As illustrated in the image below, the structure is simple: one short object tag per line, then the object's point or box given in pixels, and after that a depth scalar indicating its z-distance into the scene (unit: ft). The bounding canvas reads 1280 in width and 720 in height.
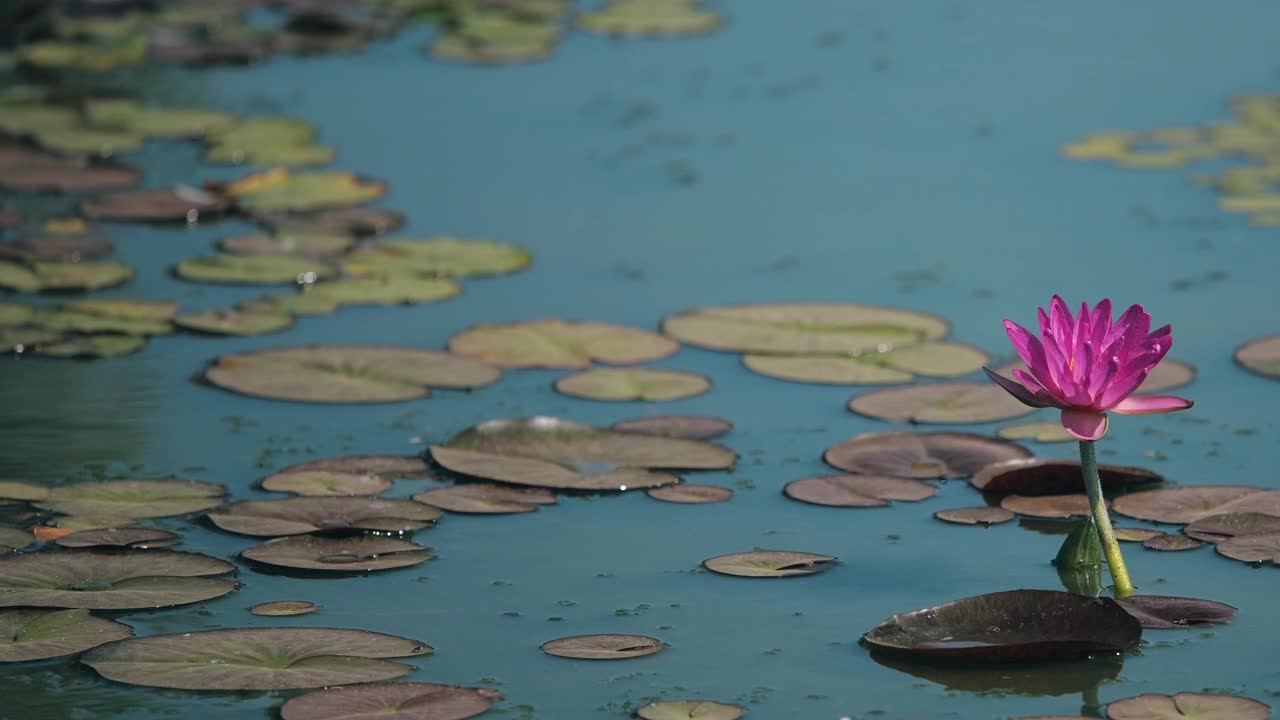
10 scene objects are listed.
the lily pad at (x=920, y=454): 24.97
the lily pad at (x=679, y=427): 26.68
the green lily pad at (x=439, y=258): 35.63
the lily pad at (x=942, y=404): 27.14
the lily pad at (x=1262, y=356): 28.86
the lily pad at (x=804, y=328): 30.73
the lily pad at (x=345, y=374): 28.66
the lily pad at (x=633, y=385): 28.53
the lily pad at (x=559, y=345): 30.32
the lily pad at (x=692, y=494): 24.13
